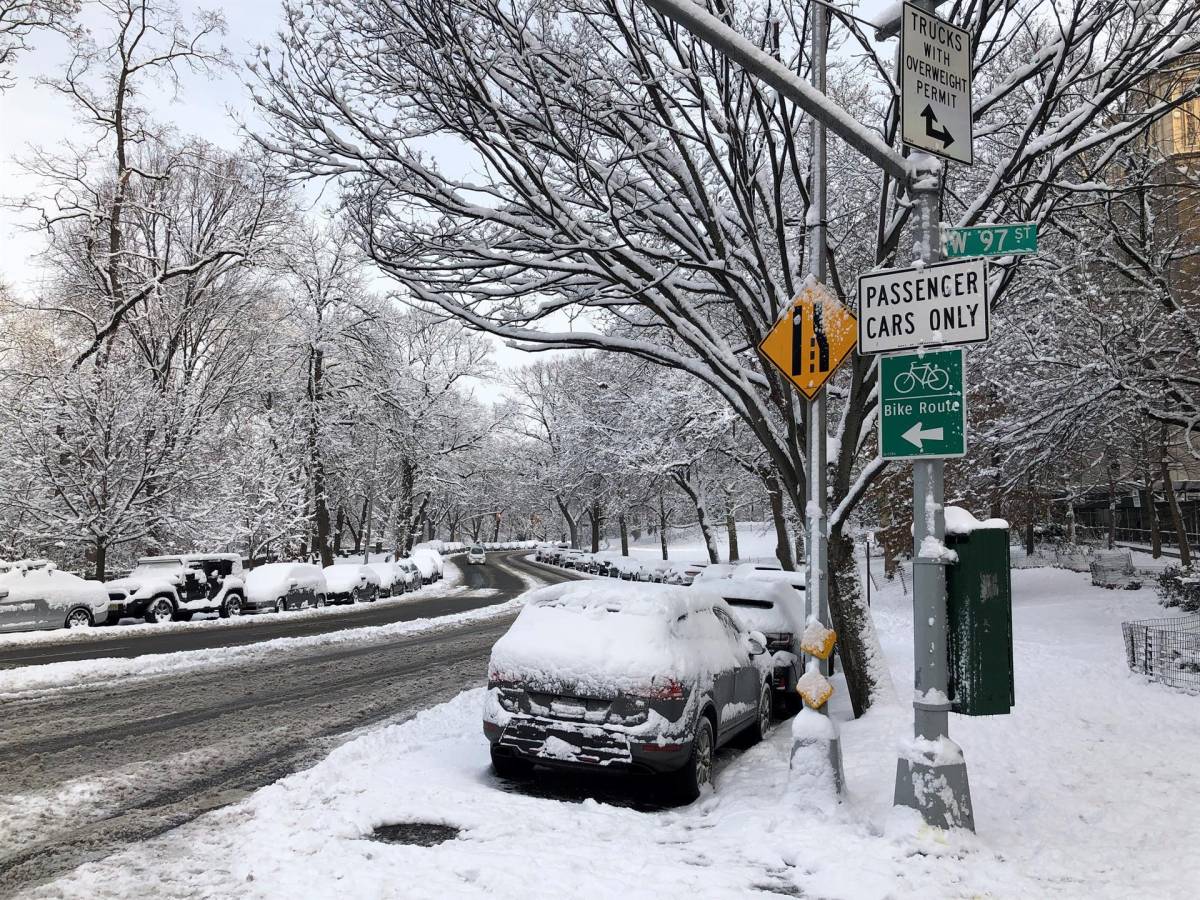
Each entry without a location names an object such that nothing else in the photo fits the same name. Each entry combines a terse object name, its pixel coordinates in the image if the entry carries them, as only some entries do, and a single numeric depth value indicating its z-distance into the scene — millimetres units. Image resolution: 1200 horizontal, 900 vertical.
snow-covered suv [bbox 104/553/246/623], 21214
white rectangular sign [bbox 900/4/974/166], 5933
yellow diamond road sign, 6996
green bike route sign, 6023
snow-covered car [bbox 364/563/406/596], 33625
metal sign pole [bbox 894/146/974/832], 5668
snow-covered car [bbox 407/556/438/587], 42366
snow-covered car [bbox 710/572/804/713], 10949
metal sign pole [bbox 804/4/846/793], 6984
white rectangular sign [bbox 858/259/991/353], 5996
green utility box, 5879
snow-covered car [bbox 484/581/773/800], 6848
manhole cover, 5730
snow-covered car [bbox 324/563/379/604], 29438
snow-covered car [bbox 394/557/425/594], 37219
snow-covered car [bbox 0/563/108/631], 18047
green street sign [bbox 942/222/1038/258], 5988
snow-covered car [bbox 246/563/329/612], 25391
